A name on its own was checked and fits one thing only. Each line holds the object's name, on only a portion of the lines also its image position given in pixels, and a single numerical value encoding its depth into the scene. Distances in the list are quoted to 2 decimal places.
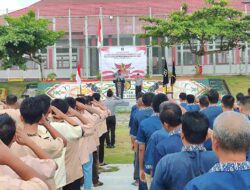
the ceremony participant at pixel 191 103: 9.71
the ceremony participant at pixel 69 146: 5.88
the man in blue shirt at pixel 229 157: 2.83
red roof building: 37.75
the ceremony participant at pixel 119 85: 26.73
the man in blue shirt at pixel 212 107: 7.84
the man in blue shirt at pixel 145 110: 7.52
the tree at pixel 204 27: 30.61
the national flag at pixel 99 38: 26.30
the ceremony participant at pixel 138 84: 26.27
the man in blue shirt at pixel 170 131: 4.50
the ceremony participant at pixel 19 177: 2.83
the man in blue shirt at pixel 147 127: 6.11
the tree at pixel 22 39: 29.19
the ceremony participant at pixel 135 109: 8.47
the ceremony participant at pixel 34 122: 4.77
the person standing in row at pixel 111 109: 12.73
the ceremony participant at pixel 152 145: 4.95
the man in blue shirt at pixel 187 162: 3.82
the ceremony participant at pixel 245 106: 7.16
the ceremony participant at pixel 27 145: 3.57
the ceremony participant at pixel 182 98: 11.00
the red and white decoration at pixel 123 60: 30.95
